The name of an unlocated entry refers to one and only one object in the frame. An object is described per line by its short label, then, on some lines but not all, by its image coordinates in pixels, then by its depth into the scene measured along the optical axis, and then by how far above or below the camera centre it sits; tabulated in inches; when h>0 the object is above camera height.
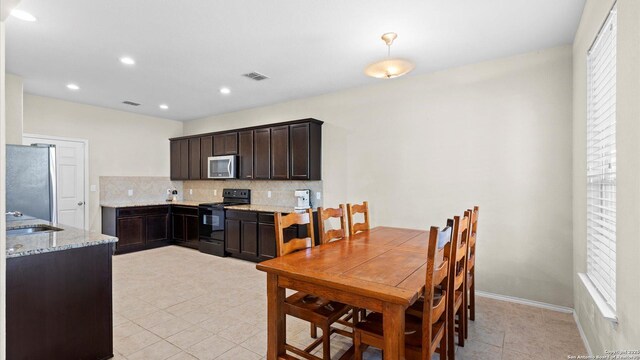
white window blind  74.4 +4.4
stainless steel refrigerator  126.0 -0.1
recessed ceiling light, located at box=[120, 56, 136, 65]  133.0 +52.2
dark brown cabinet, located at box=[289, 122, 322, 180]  182.1 +16.8
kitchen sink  103.6 -17.0
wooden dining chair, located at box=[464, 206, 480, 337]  98.7 -30.7
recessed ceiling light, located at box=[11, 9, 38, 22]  96.1 +52.3
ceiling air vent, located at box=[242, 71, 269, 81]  152.8 +52.1
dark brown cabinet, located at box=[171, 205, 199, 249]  224.1 -34.1
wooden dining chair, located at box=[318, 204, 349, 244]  104.9 -17.1
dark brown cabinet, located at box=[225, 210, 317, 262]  182.9 -33.9
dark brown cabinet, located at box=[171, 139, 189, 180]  250.7 +16.4
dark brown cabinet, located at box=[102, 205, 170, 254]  207.5 -32.6
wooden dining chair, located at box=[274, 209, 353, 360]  76.7 -33.3
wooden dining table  58.3 -21.1
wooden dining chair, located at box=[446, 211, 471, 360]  73.9 -26.5
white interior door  198.2 -0.8
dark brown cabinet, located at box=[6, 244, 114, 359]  71.9 -31.6
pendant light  103.7 +37.8
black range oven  207.6 -31.8
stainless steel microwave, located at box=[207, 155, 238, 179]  216.8 +8.9
